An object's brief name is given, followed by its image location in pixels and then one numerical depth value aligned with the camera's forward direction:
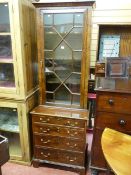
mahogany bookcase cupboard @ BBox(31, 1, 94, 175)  1.82
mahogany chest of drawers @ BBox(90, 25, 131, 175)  1.67
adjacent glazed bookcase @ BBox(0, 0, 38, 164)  1.77
